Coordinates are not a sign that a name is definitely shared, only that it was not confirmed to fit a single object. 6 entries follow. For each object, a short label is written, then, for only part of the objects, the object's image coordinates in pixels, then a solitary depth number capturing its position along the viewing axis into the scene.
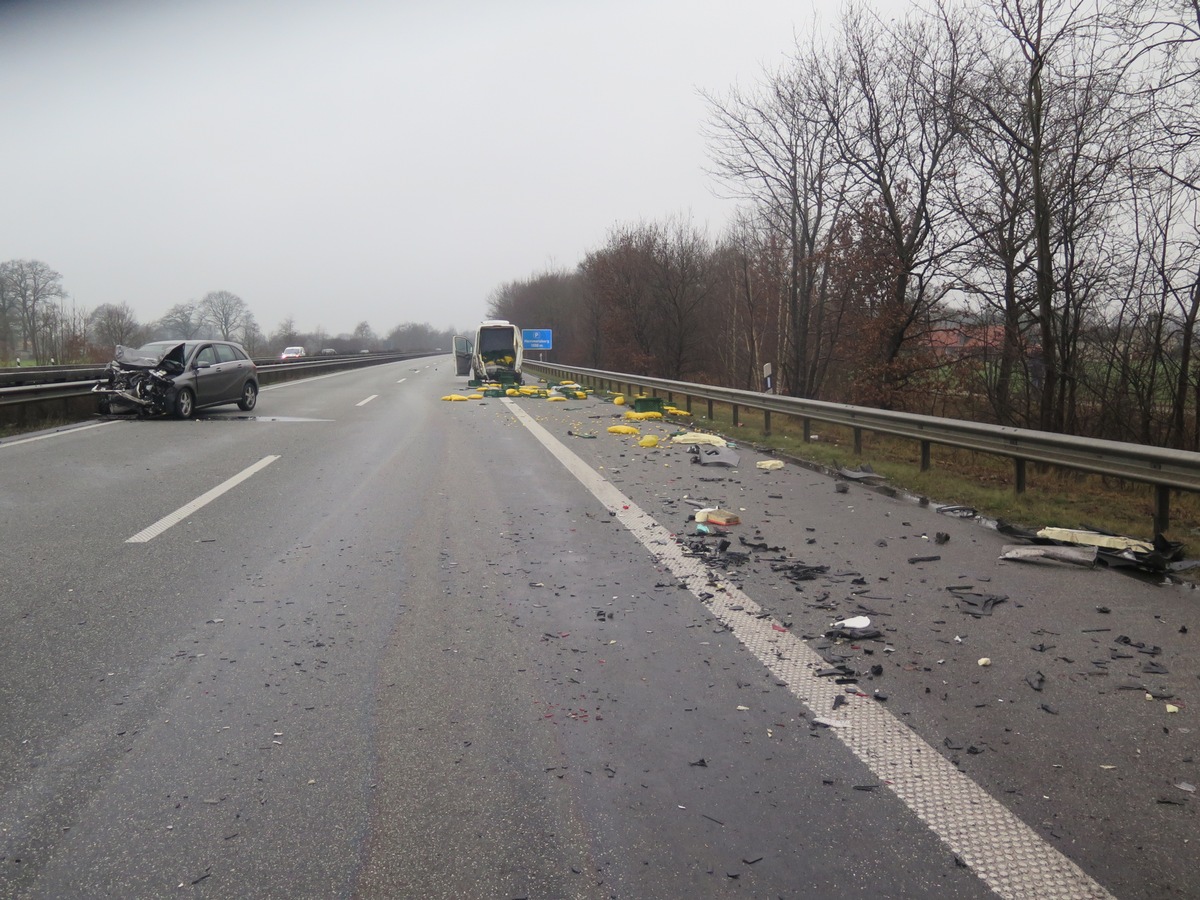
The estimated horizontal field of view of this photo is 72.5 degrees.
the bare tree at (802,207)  23.80
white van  35.28
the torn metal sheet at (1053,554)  6.05
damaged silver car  16.45
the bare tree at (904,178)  19.62
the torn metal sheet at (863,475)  9.80
